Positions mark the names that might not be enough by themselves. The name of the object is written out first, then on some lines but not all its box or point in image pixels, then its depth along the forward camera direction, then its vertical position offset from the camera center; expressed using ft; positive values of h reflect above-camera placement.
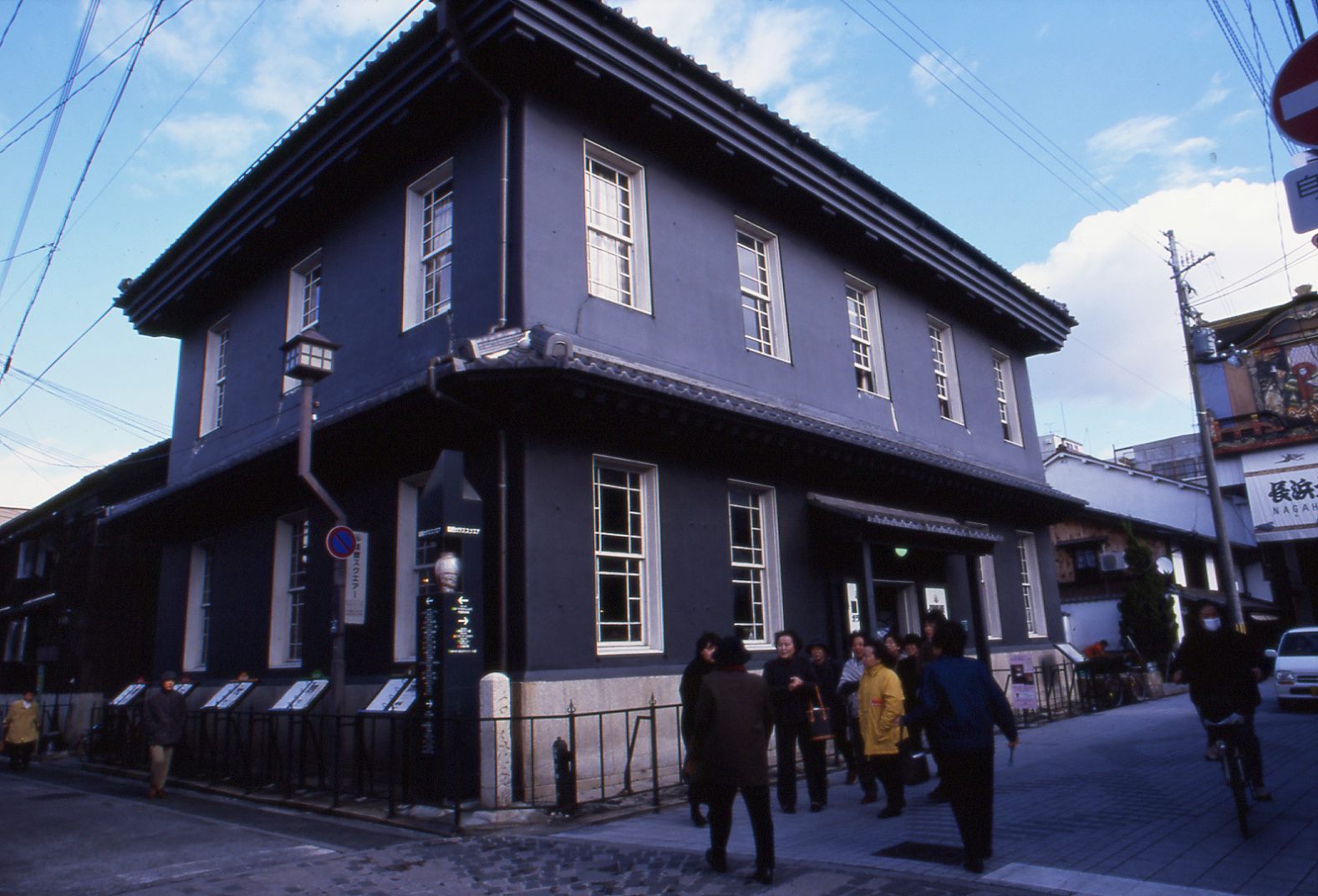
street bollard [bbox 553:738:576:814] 29.66 -4.04
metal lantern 34.96 +11.96
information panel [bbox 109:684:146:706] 52.16 -1.21
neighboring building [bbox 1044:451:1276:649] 94.89 +10.30
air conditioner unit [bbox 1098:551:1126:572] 90.38 +7.13
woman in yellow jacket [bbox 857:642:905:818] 26.94 -2.38
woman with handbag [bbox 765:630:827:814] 28.43 -2.14
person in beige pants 38.91 -2.33
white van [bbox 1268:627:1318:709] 54.85 -2.90
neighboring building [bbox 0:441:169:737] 68.33 +6.21
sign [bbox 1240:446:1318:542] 114.11 +16.70
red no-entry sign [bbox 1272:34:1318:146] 15.83 +9.25
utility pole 70.64 +14.95
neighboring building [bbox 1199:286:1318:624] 115.96 +26.96
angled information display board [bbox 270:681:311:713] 37.99 -1.19
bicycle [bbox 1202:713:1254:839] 21.83 -3.14
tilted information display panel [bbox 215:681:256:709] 42.96 -1.13
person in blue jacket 20.04 -2.00
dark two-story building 33.55 +12.78
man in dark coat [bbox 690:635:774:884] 19.98 -2.19
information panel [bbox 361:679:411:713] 34.42 -1.20
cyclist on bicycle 23.91 -1.22
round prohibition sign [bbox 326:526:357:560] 33.14 +4.49
